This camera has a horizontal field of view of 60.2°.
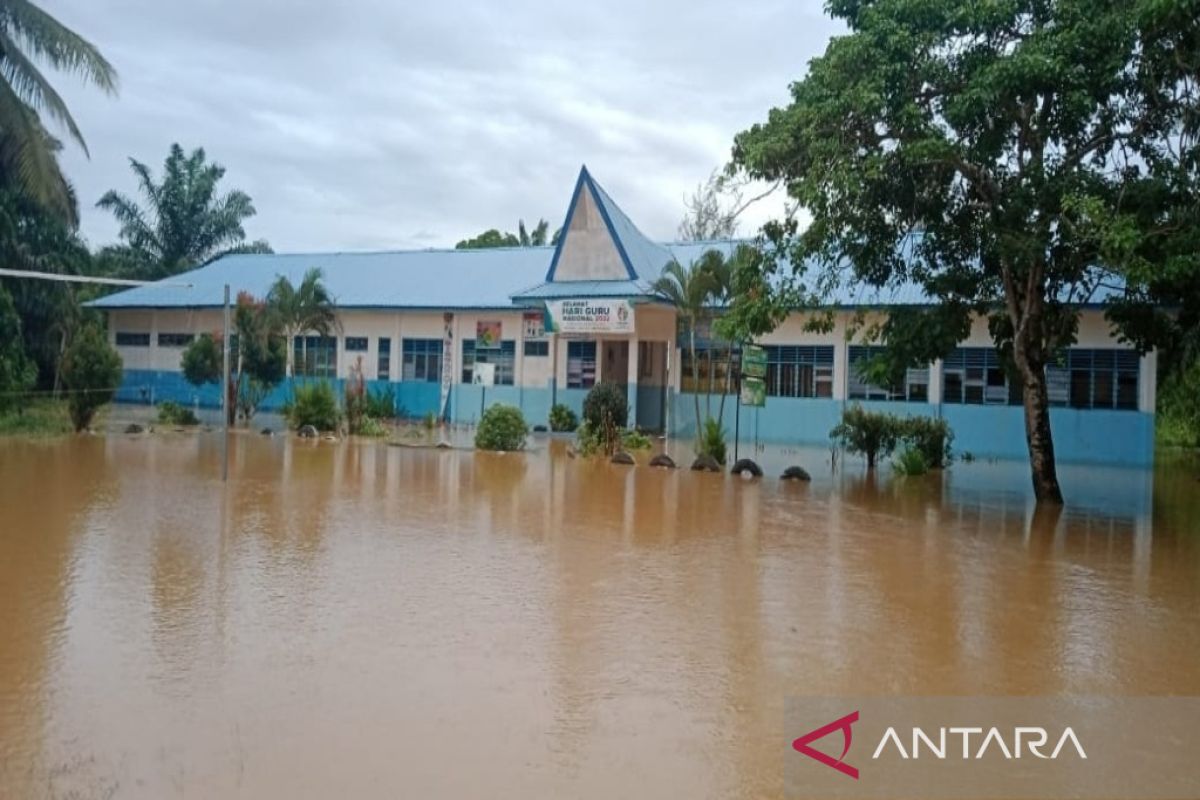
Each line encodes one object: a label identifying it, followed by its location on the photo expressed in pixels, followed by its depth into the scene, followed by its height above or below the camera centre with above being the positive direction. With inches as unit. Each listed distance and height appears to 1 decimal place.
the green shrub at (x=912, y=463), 747.4 -47.2
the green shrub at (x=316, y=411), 961.5 -30.7
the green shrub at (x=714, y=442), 778.8 -38.5
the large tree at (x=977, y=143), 498.6 +135.5
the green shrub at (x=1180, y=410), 709.0 -2.7
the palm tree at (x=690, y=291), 817.5 +80.9
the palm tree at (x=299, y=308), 1066.1 +73.7
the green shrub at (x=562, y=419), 1070.4 -33.9
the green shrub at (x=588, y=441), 825.5 -43.2
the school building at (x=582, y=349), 924.0 +41.3
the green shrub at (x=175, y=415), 1032.8 -41.1
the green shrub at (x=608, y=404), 928.6 -14.7
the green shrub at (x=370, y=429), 949.2 -44.9
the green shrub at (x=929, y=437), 786.8 -29.5
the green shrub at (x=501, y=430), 852.0 -37.3
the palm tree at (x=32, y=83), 833.5 +236.4
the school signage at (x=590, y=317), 996.6 +68.9
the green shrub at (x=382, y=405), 1090.6 -26.1
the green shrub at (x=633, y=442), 862.5 -44.4
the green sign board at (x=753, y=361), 762.8 +23.2
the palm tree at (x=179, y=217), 1599.4 +247.3
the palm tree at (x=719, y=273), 813.9 +93.2
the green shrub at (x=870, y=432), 794.2 -27.6
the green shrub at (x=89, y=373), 856.9 -1.1
